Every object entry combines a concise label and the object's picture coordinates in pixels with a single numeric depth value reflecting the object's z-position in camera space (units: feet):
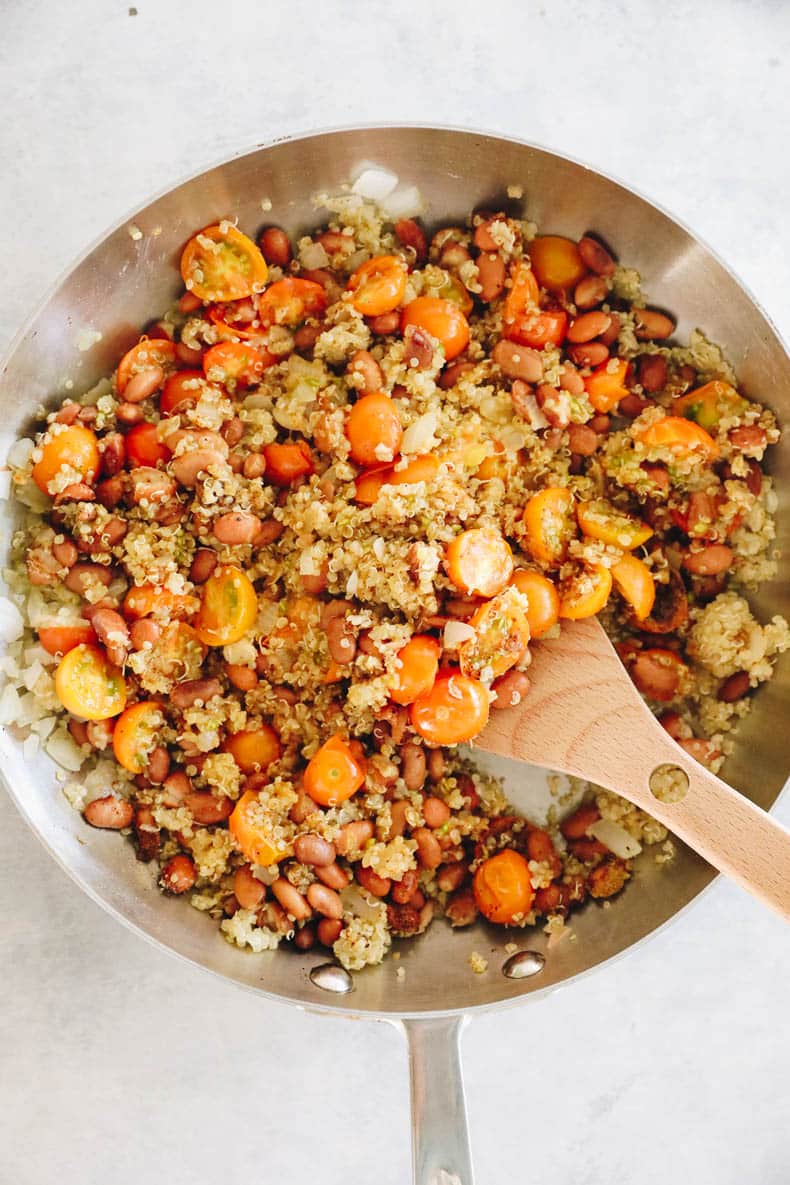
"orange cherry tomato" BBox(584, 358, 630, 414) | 2.06
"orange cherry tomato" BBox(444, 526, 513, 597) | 1.94
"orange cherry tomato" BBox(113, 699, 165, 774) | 2.00
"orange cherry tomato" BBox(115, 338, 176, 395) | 2.06
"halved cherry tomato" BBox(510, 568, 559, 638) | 1.96
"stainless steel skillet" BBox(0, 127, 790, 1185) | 2.00
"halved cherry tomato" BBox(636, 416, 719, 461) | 2.02
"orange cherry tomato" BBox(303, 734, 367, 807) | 1.97
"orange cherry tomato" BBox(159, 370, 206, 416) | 2.04
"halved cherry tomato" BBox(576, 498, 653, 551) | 2.00
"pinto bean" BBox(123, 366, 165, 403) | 2.03
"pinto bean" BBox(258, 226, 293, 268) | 2.08
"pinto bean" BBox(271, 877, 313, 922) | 1.98
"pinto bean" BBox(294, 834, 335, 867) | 1.97
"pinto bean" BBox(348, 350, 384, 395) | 1.99
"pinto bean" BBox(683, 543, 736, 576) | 2.04
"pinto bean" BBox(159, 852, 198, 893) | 2.02
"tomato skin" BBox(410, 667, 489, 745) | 1.95
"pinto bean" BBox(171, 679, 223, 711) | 1.99
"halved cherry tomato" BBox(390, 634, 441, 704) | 1.94
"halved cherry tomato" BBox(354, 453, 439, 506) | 1.97
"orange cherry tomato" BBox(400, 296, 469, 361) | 2.03
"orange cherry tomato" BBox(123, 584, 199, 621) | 1.99
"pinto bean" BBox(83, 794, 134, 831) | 2.01
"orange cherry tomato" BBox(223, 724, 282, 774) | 2.02
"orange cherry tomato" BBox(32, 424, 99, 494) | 2.01
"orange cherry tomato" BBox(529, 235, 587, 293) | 2.09
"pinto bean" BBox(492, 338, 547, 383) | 2.01
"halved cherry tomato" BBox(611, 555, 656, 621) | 2.01
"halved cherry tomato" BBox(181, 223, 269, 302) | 2.06
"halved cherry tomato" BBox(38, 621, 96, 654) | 2.01
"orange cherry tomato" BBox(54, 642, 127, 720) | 1.98
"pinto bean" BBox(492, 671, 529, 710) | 1.98
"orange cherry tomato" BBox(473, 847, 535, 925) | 2.05
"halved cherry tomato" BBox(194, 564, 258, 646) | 1.99
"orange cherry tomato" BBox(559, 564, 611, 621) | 1.97
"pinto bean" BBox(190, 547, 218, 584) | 2.00
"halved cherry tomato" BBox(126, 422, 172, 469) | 2.03
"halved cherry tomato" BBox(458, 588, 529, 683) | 1.94
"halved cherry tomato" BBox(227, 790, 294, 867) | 1.98
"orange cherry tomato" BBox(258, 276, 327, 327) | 2.07
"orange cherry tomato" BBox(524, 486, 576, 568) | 1.99
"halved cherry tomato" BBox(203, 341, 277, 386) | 2.05
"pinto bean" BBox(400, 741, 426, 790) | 2.00
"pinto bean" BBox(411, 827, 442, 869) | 2.02
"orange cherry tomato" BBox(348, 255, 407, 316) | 2.03
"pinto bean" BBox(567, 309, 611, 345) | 2.04
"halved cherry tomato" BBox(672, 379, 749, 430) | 2.06
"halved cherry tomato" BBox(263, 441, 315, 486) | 2.02
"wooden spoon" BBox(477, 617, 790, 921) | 1.90
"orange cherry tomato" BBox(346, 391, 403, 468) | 1.97
